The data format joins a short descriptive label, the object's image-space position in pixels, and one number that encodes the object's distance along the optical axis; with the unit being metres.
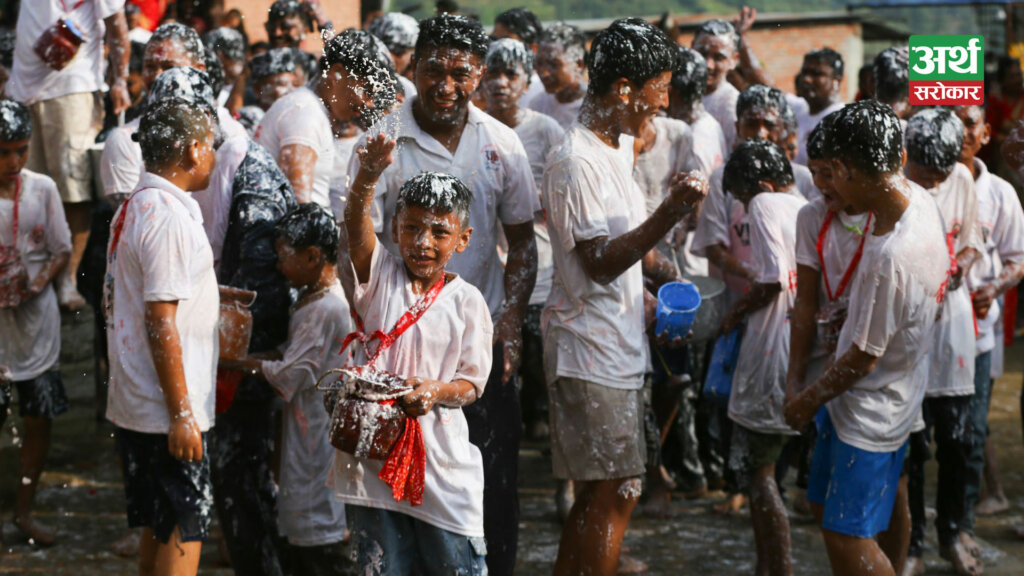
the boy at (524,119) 6.16
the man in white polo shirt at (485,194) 4.09
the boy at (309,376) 4.61
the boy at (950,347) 5.09
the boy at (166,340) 3.88
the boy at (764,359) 4.93
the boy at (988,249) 5.62
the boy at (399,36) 6.81
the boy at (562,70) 7.08
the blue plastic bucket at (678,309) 4.59
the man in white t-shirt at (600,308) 4.15
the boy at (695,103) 6.73
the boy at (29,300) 5.59
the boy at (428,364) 3.53
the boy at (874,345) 3.84
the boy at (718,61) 7.71
